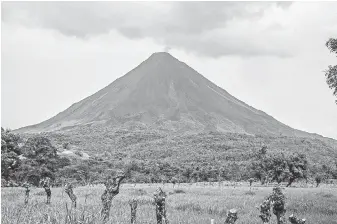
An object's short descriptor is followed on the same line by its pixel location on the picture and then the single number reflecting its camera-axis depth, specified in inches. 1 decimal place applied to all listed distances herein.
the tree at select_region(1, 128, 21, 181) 1437.3
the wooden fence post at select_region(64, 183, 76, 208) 763.7
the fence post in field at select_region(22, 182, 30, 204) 848.8
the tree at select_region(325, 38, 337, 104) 820.6
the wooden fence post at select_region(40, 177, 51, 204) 865.5
